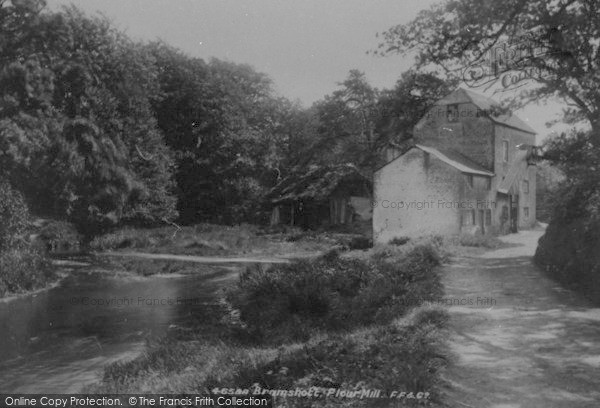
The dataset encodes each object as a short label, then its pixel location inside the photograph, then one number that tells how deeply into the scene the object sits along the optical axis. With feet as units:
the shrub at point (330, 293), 40.42
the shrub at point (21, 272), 58.70
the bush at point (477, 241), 75.20
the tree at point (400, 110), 110.73
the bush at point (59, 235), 90.48
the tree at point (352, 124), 119.85
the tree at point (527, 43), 36.55
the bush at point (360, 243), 88.09
